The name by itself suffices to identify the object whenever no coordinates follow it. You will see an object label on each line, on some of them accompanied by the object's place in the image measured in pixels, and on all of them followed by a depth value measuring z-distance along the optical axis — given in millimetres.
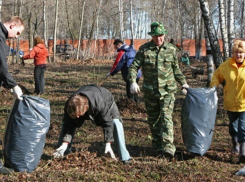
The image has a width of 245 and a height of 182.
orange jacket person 10672
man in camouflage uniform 4879
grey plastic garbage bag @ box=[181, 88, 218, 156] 4797
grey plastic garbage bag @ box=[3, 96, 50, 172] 4105
